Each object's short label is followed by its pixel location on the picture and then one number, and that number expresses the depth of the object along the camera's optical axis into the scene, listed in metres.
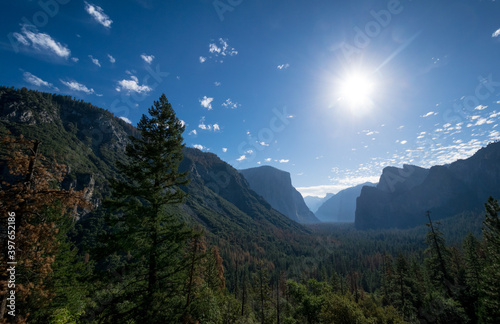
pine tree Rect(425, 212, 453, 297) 27.84
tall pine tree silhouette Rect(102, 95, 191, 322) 9.79
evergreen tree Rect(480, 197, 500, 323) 20.28
